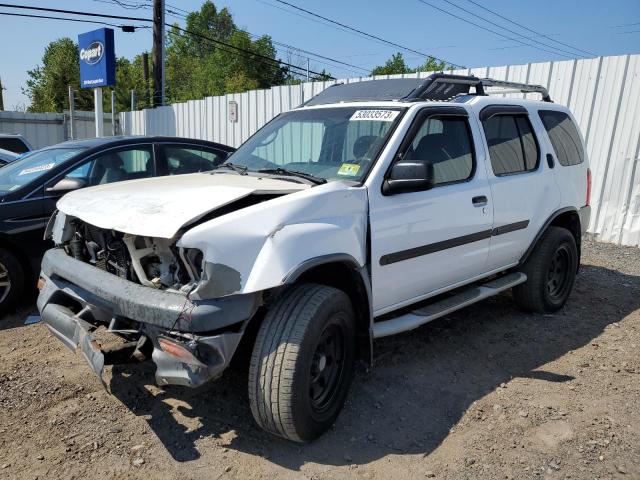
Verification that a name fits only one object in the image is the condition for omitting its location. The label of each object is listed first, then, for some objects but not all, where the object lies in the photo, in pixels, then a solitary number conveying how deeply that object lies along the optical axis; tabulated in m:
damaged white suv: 2.59
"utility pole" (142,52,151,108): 26.99
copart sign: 12.48
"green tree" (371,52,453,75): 53.42
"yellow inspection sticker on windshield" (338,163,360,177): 3.35
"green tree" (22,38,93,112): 38.84
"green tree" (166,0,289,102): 45.66
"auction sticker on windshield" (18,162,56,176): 5.09
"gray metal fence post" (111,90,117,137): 16.09
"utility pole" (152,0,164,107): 17.62
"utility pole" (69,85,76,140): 15.08
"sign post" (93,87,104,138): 12.23
